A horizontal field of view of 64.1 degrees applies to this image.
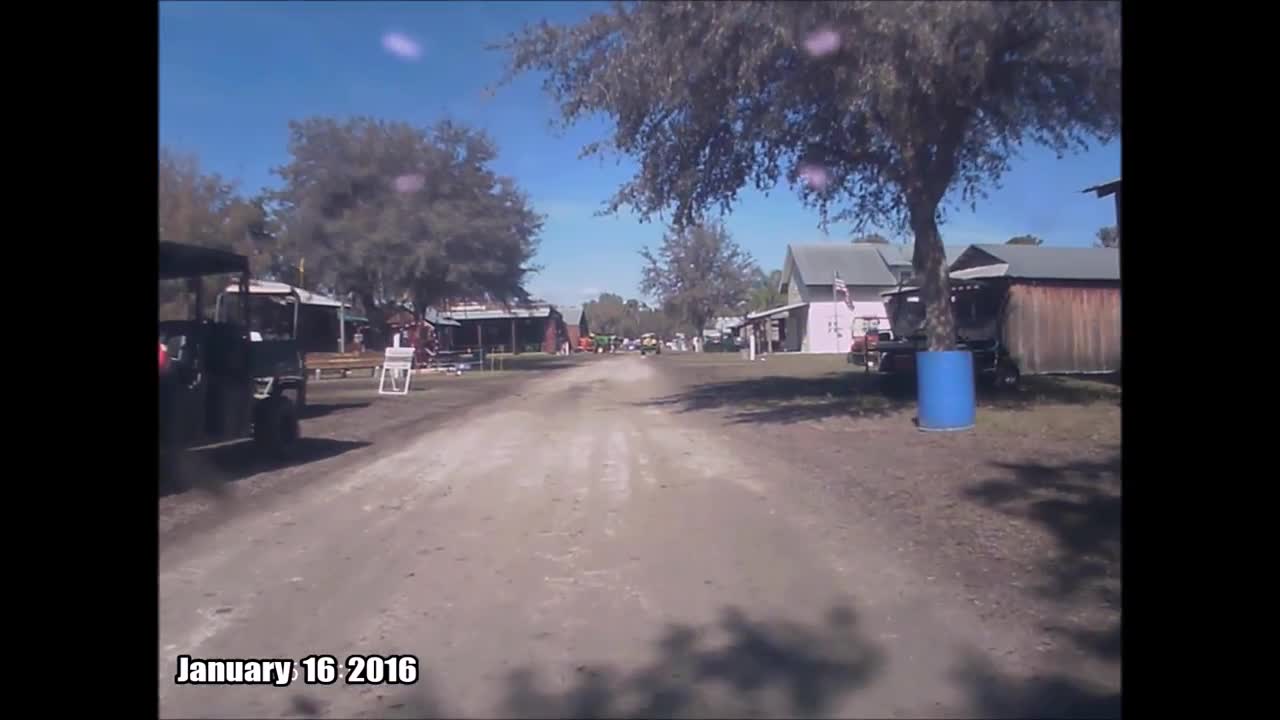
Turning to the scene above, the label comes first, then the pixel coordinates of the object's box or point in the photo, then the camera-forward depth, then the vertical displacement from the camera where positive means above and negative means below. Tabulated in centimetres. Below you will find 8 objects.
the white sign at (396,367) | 2333 -16
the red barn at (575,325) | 8756 +317
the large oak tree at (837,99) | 1330 +379
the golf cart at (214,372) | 974 -12
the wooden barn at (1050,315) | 2394 +104
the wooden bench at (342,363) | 1739 -4
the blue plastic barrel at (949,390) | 1481 -45
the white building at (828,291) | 4738 +347
